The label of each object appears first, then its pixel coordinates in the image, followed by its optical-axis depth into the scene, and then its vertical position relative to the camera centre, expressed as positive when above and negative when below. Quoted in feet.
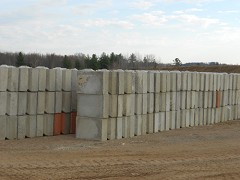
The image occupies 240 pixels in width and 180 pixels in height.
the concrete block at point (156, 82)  44.03 -0.69
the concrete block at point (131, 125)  40.50 -4.98
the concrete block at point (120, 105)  38.78 -2.87
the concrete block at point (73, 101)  41.45 -2.71
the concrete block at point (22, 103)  37.24 -2.69
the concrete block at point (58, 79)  39.84 -0.48
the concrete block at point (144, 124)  42.55 -5.09
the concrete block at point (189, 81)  49.80 -0.60
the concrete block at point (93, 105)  37.17 -2.83
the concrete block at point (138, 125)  41.55 -5.12
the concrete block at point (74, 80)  41.45 -0.57
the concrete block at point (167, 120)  46.24 -5.03
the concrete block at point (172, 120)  47.19 -5.14
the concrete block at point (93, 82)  37.11 -0.67
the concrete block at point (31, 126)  37.86 -4.84
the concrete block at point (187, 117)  50.08 -5.03
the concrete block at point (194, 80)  50.60 -0.48
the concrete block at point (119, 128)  38.81 -5.05
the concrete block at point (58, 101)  39.96 -2.65
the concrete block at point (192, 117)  50.84 -5.13
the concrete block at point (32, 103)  37.86 -2.73
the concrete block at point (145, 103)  42.47 -2.94
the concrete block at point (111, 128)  37.99 -4.94
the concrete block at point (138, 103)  41.52 -2.85
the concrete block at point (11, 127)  36.63 -4.80
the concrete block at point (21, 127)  37.19 -4.86
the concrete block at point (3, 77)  36.04 -0.33
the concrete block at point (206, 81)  53.16 -0.61
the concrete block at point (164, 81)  45.03 -0.59
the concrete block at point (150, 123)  43.37 -5.05
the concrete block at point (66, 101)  40.68 -2.73
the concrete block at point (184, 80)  48.62 -0.48
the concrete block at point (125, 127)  39.65 -5.05
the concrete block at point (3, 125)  36.29 -4.60
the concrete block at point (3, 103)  36.29 -2.64
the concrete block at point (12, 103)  36.65 -2.66
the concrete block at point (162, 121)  45.32 -5.07
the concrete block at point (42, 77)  38.47 -0.30
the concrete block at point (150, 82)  43.13 -0.69
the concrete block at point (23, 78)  37.15 -0.40
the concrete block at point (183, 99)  48.78 -2.75
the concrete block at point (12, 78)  36.52 -0.41
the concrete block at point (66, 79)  40.65 -0.48
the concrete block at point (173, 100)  46.98 -2.81
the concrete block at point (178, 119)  48.16 -5.12
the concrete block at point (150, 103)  43.34 -2.92
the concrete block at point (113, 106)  37.96 -2.89
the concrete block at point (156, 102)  44.31 -2.88
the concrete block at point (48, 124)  39.06 -4.82
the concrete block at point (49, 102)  39.17 -2.71
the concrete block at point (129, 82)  39.70 -0.67
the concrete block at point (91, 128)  37.17 -4.93
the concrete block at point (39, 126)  38.50 -4.91
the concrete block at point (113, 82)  37.81 -0.66
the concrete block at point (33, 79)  37.74 -0.49
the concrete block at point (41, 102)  38.50 -2.66
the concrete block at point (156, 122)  44.35 -5.07
